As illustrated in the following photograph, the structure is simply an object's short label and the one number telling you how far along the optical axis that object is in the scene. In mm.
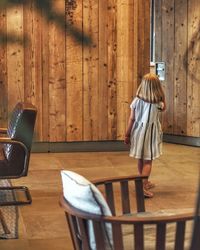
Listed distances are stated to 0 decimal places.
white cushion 1840
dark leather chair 3939
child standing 4441
